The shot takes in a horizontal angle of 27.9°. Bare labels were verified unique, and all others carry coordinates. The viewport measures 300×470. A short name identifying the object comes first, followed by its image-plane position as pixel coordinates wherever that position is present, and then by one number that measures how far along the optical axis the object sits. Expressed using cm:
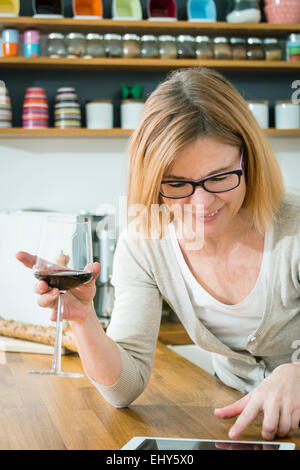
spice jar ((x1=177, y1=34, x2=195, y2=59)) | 283
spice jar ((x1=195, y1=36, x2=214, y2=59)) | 284
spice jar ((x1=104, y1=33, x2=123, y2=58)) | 279
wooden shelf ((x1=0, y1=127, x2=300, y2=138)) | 278
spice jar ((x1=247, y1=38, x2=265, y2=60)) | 289
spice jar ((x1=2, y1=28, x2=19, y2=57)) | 277
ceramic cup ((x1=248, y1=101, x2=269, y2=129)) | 290
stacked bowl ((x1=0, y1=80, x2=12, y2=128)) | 277
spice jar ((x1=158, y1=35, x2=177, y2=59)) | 281
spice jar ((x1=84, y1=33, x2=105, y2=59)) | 278
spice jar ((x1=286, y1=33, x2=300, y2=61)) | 293
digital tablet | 88
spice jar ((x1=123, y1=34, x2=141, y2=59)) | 279
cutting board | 155
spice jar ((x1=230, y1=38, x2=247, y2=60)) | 288
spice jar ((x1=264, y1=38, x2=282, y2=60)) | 291
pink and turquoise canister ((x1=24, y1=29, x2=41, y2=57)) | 278
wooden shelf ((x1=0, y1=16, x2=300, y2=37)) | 272
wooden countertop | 94
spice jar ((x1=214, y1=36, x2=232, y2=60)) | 286
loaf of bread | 153
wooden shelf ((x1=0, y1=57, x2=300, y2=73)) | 275
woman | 111
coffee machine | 227
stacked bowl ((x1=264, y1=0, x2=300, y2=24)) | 289
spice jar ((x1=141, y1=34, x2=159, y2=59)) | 280
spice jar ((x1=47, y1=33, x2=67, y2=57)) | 276
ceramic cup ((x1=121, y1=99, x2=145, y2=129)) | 284
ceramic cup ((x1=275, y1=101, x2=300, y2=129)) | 296
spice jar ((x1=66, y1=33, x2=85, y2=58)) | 277
